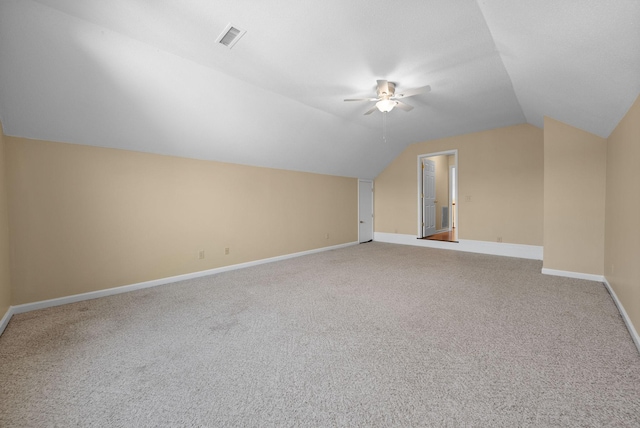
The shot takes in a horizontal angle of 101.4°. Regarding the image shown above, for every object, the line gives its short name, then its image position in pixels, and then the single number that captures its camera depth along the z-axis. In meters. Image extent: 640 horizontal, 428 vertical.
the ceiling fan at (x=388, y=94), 3.15
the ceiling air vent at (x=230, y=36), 2.31
